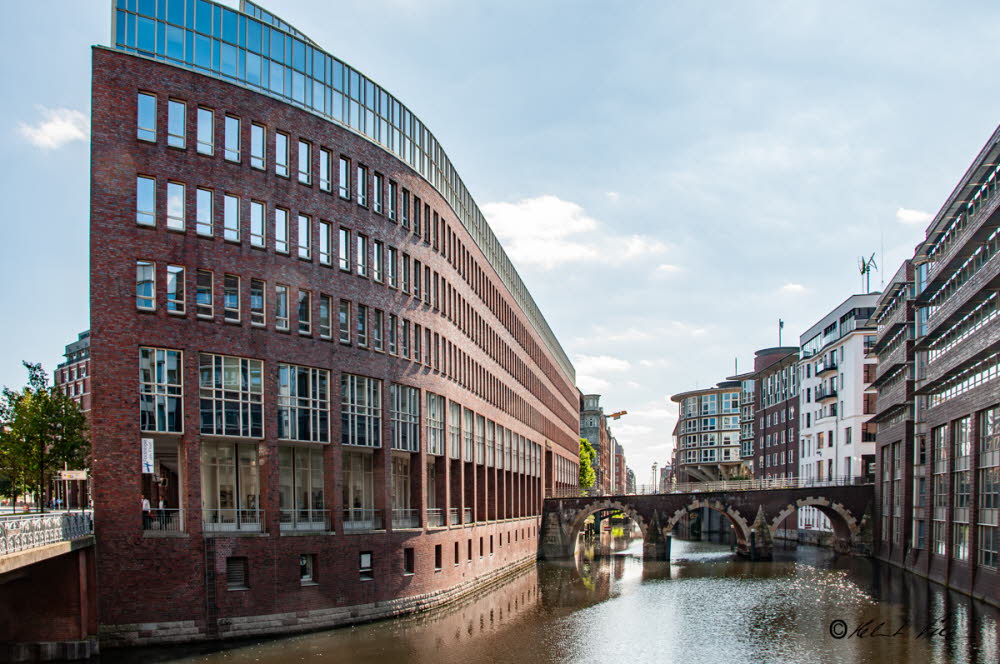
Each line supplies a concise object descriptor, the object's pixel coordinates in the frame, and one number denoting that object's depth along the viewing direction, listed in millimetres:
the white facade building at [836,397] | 97625
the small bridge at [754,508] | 85375
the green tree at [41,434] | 62562
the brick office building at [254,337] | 38625
